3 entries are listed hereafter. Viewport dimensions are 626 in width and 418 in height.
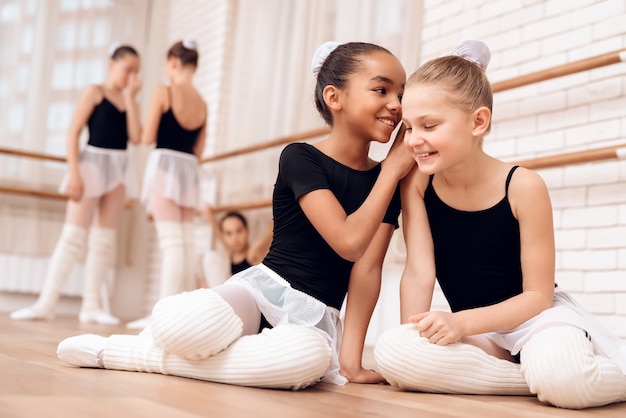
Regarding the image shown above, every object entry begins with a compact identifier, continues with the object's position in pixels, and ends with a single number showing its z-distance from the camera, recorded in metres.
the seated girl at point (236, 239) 3.55
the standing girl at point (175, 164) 3.08
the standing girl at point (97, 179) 3.31
